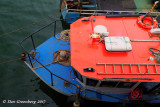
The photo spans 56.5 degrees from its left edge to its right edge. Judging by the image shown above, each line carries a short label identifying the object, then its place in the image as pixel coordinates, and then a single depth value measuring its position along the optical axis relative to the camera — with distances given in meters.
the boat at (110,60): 6.64
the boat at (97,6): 12.34
